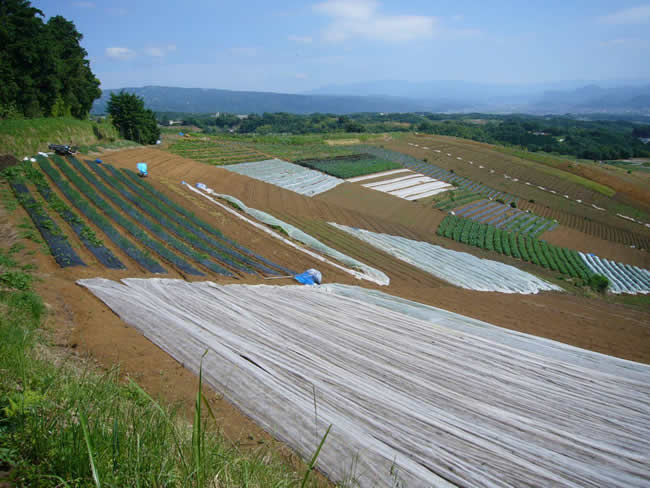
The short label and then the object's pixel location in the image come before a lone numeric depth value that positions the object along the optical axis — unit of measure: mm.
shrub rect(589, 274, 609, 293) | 21047
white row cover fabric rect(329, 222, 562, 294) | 17141
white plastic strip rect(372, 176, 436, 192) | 38750
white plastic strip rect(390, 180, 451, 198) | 37781
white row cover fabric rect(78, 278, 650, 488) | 4062
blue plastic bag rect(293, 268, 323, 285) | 11816
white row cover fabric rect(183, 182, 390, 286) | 14722
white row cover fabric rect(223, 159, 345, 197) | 33128
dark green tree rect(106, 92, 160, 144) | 37528
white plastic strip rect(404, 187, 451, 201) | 36994
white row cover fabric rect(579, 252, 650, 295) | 22891
